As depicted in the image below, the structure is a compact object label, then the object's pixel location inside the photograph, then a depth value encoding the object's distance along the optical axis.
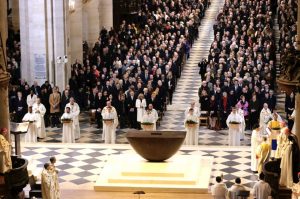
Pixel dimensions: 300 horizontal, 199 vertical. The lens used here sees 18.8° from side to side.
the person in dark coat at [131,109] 31.61
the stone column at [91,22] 41.94
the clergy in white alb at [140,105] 31.28
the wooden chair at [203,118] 31.73
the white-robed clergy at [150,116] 29.50
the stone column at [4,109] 23.31
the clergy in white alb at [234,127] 29.47
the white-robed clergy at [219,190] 22.14
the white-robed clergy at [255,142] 26.25
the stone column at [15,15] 43.44
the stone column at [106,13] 43.97
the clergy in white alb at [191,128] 29.41
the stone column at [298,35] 22.06
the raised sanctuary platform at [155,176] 24.16
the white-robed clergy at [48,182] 22.33
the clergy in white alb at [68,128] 29.83
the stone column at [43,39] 33.78
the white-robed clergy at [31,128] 29.72
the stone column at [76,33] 38.03
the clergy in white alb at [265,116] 29.41
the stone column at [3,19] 23.05
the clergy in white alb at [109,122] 29.86
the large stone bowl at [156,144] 25.23
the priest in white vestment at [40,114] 30.33
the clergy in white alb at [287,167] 22.27
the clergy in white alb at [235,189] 21.98
